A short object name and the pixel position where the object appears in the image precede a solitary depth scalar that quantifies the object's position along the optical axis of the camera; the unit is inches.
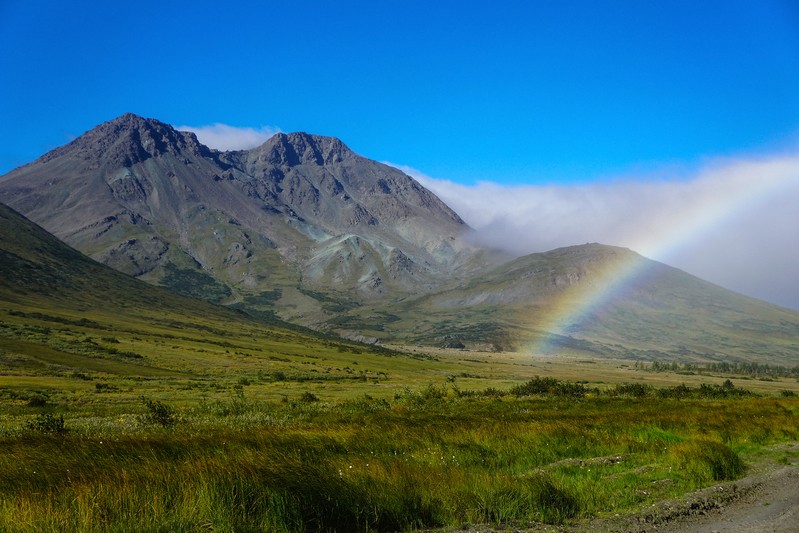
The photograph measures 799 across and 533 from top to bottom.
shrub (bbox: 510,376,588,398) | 2118.6
